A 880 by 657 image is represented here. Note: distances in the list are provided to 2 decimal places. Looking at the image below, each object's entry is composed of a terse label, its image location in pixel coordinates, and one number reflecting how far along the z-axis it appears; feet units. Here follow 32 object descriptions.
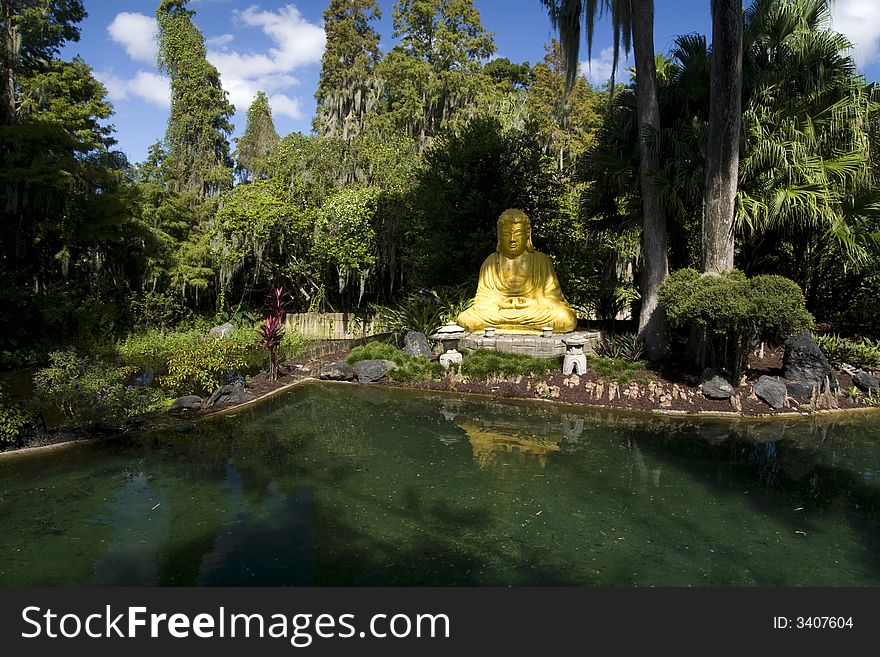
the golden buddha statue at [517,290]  31.07
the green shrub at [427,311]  33.73
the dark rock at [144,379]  24.48
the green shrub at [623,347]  28.99
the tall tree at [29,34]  39.01
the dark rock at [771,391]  22.98
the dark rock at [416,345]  31.35
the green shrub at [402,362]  28.35
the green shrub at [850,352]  26.48
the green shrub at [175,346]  26.22
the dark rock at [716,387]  23.77
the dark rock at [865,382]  24.32
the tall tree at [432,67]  71.51
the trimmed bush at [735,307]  22.25
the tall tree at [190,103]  63.10
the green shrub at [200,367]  23.94
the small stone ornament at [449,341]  28.89
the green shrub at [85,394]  18.72
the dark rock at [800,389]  23.39
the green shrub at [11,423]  17.18
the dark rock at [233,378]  24.69
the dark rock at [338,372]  29.45
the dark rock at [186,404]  22.20
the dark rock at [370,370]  28.81
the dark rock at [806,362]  23.76
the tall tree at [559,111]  68.95
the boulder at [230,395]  23.73
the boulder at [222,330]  41.23
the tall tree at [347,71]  78.23
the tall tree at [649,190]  28.91
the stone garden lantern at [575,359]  27.02
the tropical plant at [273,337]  28.14
